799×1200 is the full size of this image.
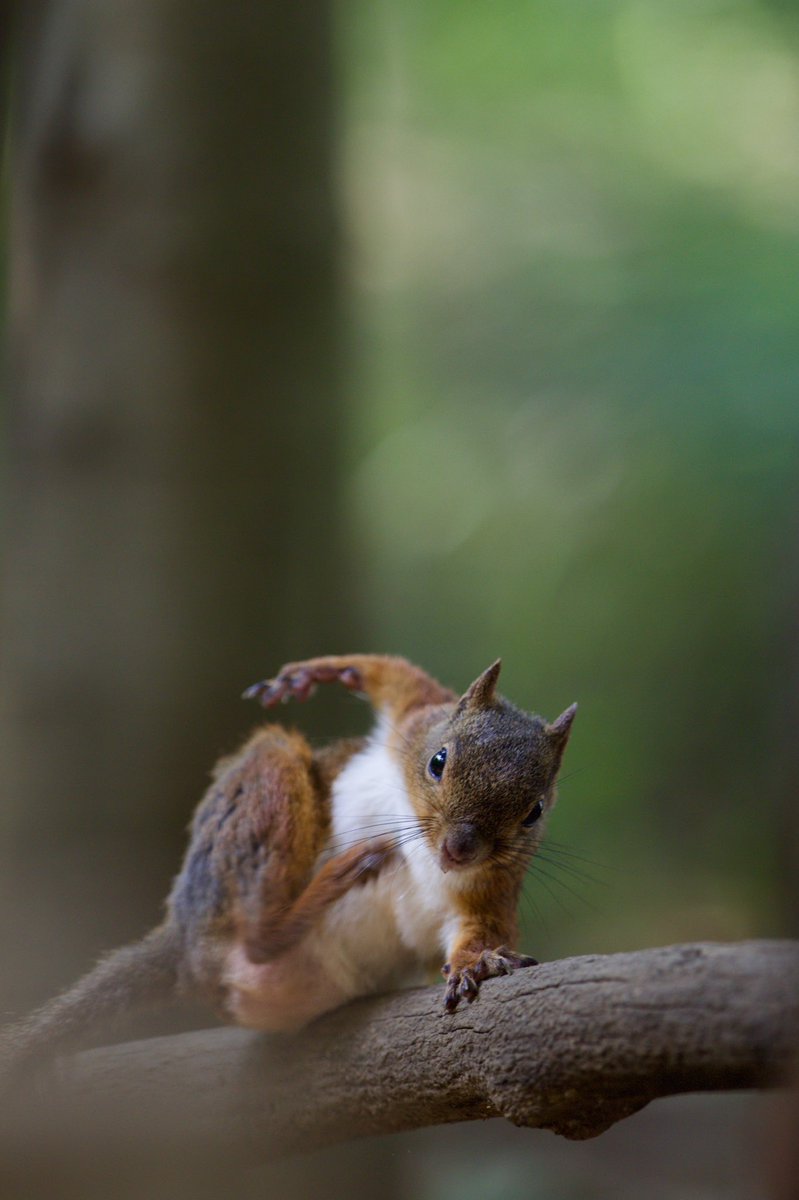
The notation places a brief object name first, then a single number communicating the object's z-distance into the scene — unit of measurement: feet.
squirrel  10.89
